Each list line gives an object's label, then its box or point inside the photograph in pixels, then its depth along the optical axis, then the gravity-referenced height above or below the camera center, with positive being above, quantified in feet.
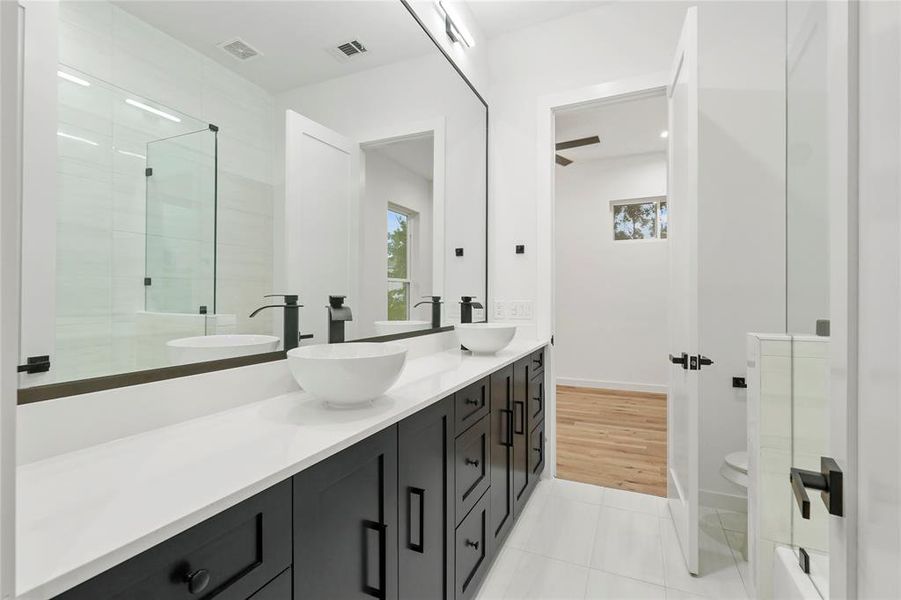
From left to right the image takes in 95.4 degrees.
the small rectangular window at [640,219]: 15.47 +3.15
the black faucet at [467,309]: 7.76 -0.19
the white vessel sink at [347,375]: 3.06 -0.59
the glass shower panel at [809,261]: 3.94 +0.43
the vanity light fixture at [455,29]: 7.27 +4.99
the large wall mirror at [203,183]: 2.38 +0.91
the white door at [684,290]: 5.61 +0.16
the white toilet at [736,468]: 6.10 -2.56
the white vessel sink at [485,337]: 6.25 -0.57
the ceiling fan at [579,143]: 13.71 +5.34
